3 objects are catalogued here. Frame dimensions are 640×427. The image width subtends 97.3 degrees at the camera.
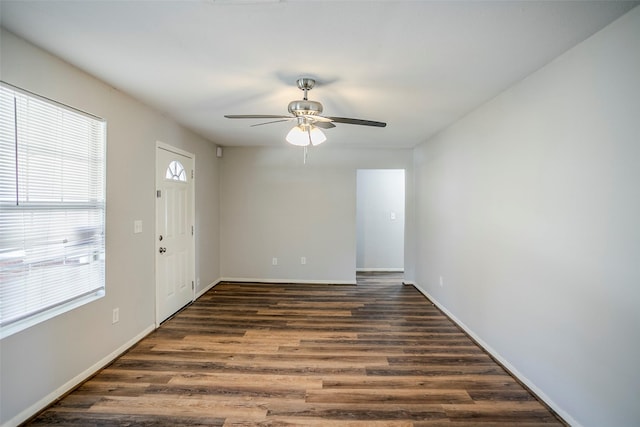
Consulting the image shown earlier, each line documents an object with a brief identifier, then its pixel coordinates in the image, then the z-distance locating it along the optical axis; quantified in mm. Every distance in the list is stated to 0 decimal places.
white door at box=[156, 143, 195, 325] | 3223
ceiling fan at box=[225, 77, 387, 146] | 2246
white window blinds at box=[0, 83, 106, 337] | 1727
